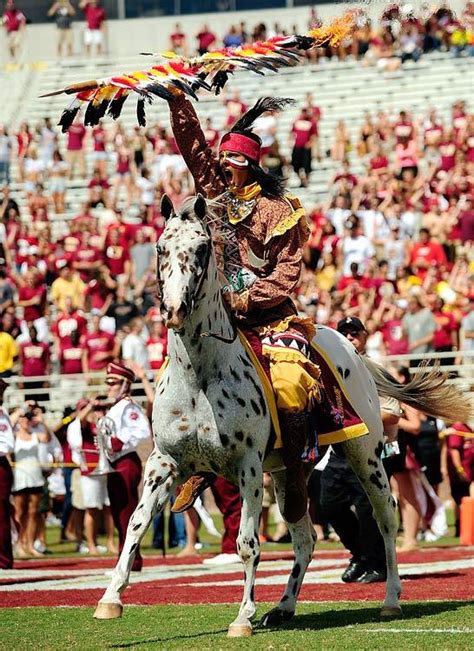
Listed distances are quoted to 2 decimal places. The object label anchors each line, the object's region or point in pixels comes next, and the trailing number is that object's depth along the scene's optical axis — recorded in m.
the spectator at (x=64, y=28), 42.34
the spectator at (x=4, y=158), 36.31
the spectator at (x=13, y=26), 42.66
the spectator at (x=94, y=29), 41.53
